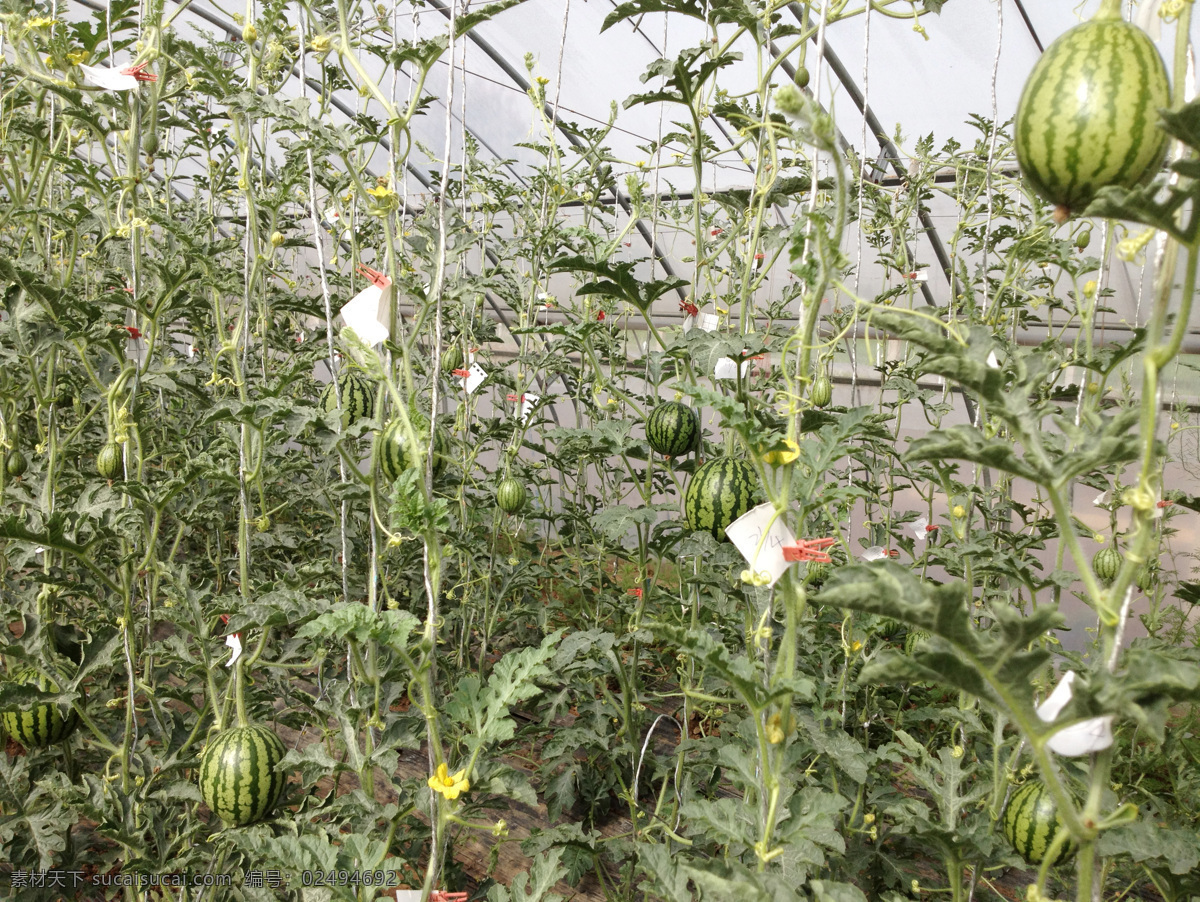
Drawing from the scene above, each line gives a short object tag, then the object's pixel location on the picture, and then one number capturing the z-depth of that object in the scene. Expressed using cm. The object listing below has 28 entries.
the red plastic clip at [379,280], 134
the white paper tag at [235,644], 153
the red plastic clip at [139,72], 161
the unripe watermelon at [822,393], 230
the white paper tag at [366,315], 127
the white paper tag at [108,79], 150
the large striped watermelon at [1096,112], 73
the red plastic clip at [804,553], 109
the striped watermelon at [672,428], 188
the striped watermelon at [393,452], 153
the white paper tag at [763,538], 109
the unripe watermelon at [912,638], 207
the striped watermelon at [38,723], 174
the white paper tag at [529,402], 270
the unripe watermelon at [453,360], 282
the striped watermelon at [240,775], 151
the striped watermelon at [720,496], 159
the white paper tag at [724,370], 189
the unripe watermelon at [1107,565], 272
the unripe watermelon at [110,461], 195
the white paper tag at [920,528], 222
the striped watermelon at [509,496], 258
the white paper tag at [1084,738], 71
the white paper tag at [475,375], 199
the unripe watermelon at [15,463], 208
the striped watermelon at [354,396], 194
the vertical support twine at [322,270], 163
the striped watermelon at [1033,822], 136
